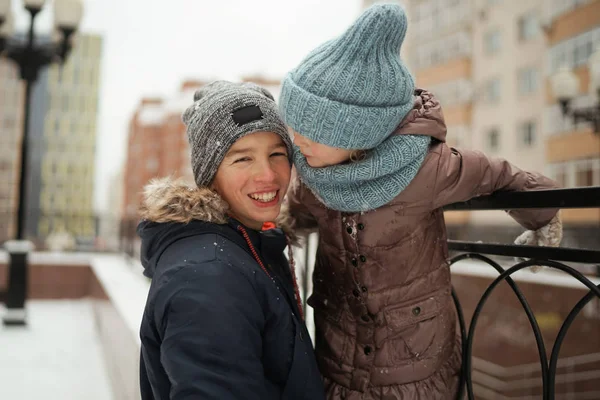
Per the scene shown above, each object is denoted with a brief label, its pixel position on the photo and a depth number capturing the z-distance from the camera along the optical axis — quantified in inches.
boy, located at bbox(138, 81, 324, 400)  47.6
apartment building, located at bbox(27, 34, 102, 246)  3422.7
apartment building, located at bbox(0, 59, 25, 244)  3021.7
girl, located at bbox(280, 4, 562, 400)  54.4
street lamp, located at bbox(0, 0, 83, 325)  259.8
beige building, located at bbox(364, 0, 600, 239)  665.0
